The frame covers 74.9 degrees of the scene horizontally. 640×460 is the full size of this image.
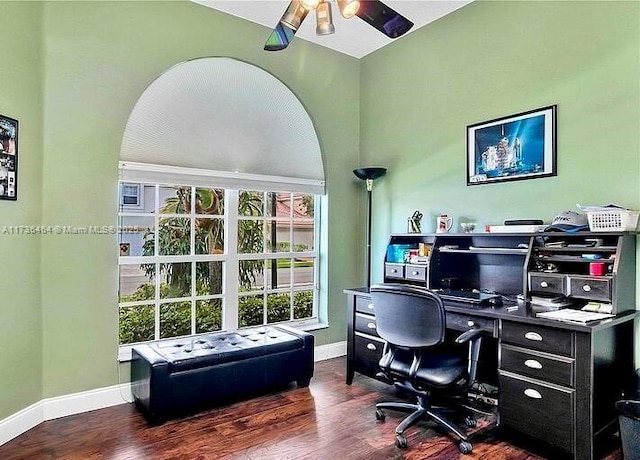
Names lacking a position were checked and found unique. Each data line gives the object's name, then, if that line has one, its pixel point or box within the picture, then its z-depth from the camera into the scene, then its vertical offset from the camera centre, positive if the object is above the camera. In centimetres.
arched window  316 +21
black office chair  232 -75
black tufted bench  265 -96
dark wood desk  206 -76
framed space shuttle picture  285 +60
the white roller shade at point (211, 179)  305 +40
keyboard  263 -45
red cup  235 -22
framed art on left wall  246 +42
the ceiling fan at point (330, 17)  211 +112
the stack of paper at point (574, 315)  214 -46
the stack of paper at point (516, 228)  266 +1
